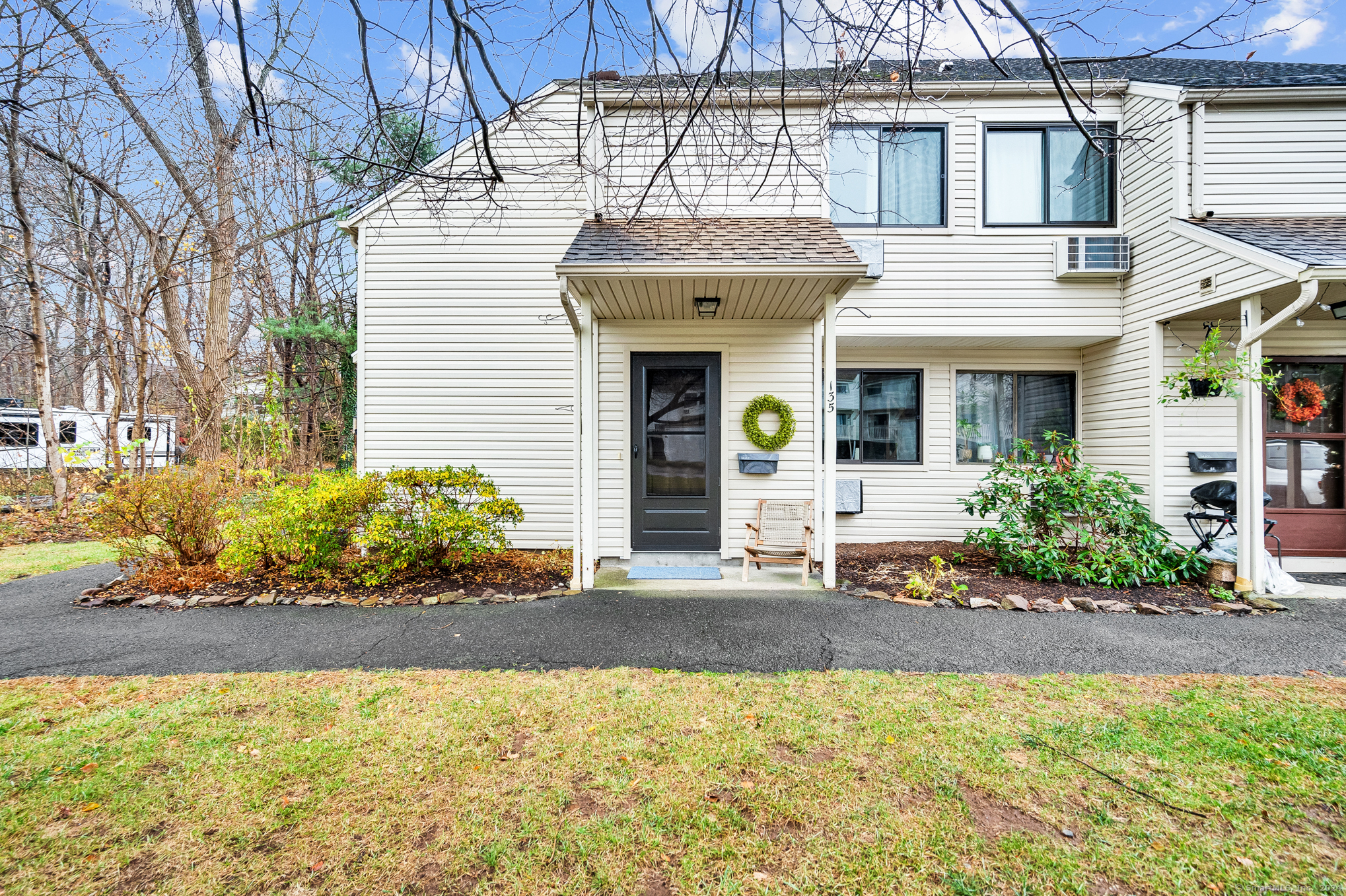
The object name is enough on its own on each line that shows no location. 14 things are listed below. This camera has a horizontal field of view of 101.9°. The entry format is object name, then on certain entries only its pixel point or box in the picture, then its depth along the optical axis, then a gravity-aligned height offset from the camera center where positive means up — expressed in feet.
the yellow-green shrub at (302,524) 16.78 -2.28
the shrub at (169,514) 16.28 -1.94
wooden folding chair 19.12 -2.77
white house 19.08 +5.80
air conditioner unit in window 20.53 +7.28
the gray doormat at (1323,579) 17.39 -4.15
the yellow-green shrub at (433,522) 16.99 -2.25
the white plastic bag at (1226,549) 16.92 -3.08
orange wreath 19.22 +1.82
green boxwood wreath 19.95 +1.00
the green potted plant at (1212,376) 15.97 +2.35
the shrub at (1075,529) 16.90 -2.59
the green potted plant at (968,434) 23.73 +0.76
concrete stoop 17.21 -4.21
